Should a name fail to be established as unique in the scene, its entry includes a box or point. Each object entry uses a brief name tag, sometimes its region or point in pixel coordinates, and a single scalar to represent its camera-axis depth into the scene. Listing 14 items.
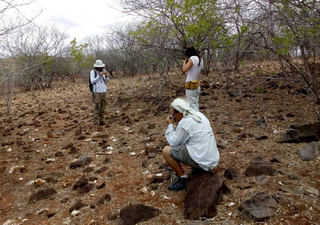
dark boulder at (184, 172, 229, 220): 2.75
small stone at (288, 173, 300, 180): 3.24
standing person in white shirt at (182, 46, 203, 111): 5.07
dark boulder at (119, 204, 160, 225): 2.81
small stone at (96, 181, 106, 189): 3.63
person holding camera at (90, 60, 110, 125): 6.22
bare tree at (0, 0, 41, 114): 8.31
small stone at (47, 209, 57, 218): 3.13
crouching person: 3.12
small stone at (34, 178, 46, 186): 3.90
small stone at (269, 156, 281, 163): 3.69
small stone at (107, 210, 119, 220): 2.92
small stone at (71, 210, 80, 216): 3.09
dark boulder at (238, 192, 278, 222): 2.58
